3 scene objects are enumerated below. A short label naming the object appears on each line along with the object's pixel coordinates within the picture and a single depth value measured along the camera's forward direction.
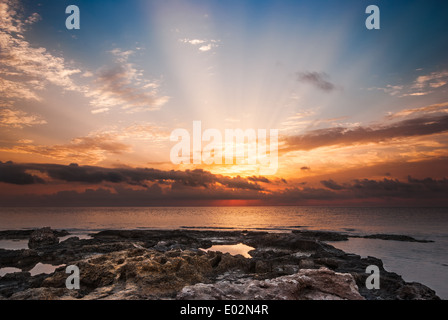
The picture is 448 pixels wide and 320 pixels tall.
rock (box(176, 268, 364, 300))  8.09
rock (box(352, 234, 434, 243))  38.35
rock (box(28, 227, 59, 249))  28.93
